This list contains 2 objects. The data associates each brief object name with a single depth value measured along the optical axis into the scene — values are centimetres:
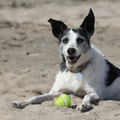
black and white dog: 881
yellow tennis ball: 814
